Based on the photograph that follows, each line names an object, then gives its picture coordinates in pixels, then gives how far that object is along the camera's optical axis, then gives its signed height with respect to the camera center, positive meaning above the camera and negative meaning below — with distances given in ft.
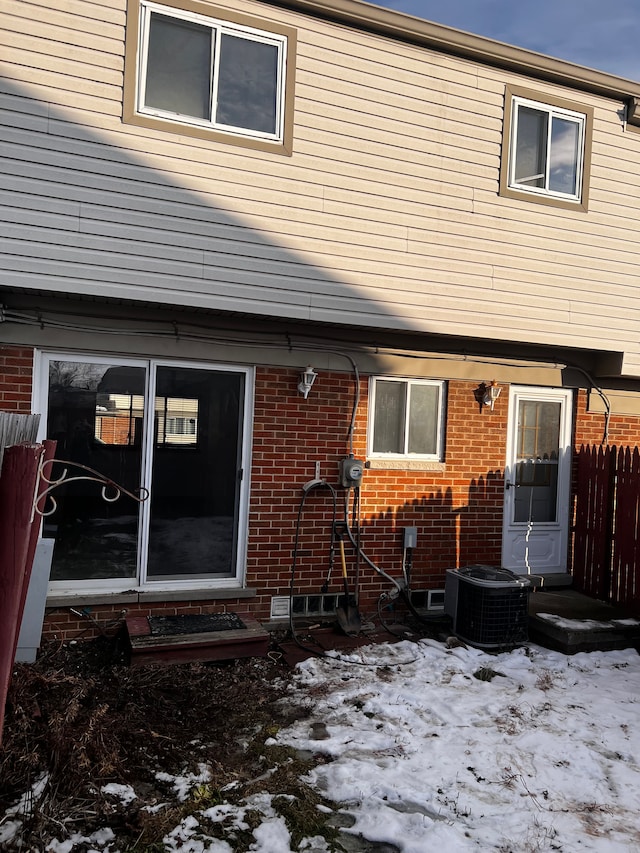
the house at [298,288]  18.10 +4.34
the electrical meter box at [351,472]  21.83 -1.35
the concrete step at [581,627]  20.67 -5.88
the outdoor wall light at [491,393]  24.31 +1.61
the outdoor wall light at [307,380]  21.35 +1.57
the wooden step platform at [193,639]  17.41 -5.80
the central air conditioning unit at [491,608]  20.71 -5.41
